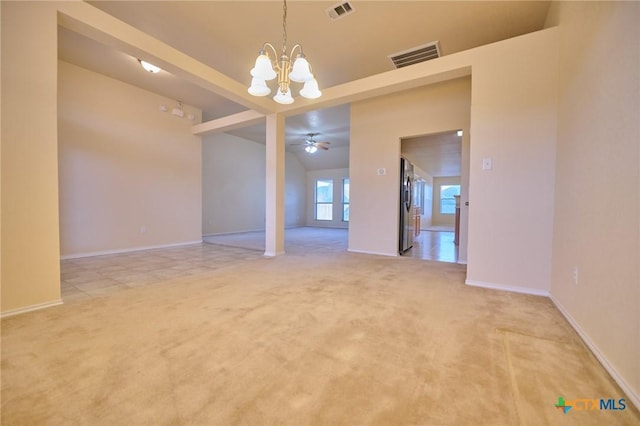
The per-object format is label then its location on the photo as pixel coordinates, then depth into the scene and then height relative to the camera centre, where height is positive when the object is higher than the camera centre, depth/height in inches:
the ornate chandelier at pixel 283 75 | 85.5 +44.2
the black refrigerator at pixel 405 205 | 187.3 +1.3
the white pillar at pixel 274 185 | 182.2 +14.7
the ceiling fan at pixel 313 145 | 288.8 +69.0
